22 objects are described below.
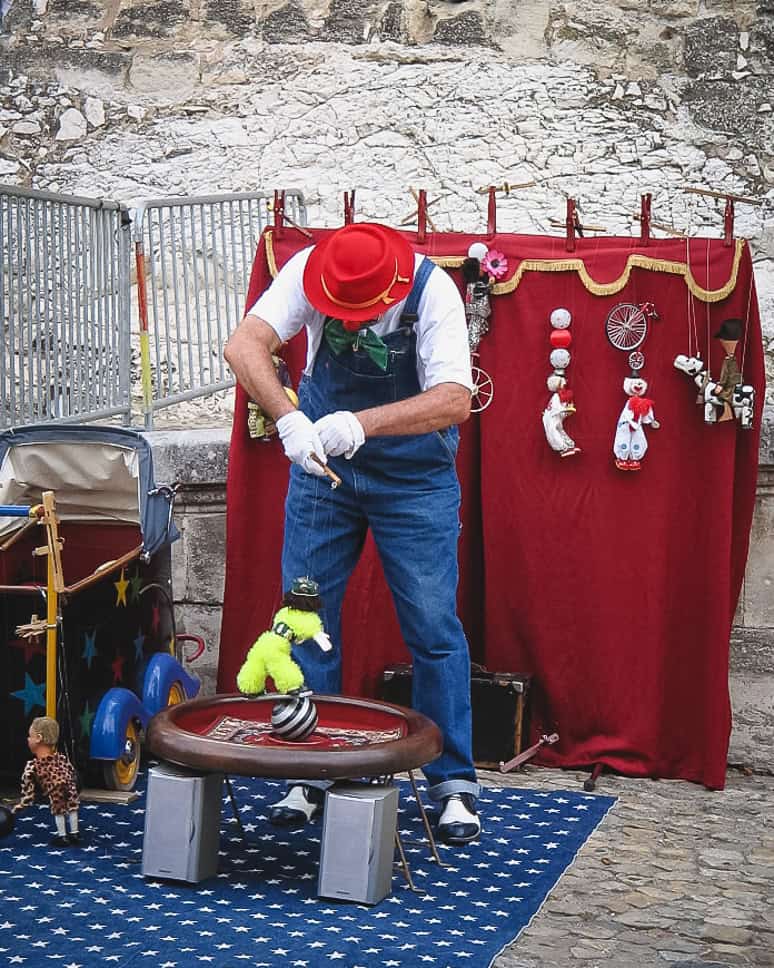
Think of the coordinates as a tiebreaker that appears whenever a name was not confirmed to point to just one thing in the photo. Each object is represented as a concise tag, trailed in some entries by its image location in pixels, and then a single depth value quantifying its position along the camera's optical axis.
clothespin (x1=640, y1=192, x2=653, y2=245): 9.42
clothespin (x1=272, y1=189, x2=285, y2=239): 9.88
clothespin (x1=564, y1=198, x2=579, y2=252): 9.46
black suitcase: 9.54
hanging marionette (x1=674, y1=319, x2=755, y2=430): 9.14
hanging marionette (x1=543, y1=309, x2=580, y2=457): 9.42
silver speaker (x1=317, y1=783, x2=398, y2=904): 6.71
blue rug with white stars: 6.16
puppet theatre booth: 9.30
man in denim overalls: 7.48
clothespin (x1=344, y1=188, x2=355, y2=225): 9.72
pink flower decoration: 9.50
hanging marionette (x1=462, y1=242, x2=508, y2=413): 9.49
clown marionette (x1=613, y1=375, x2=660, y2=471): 9.31
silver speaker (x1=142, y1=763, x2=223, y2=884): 6.93
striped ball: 6.98
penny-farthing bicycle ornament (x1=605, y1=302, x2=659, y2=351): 9.39
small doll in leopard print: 7.62
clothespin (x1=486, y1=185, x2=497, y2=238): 9.57
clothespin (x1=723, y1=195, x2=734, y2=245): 9.27
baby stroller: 8.23
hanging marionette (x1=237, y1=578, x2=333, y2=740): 6.94
